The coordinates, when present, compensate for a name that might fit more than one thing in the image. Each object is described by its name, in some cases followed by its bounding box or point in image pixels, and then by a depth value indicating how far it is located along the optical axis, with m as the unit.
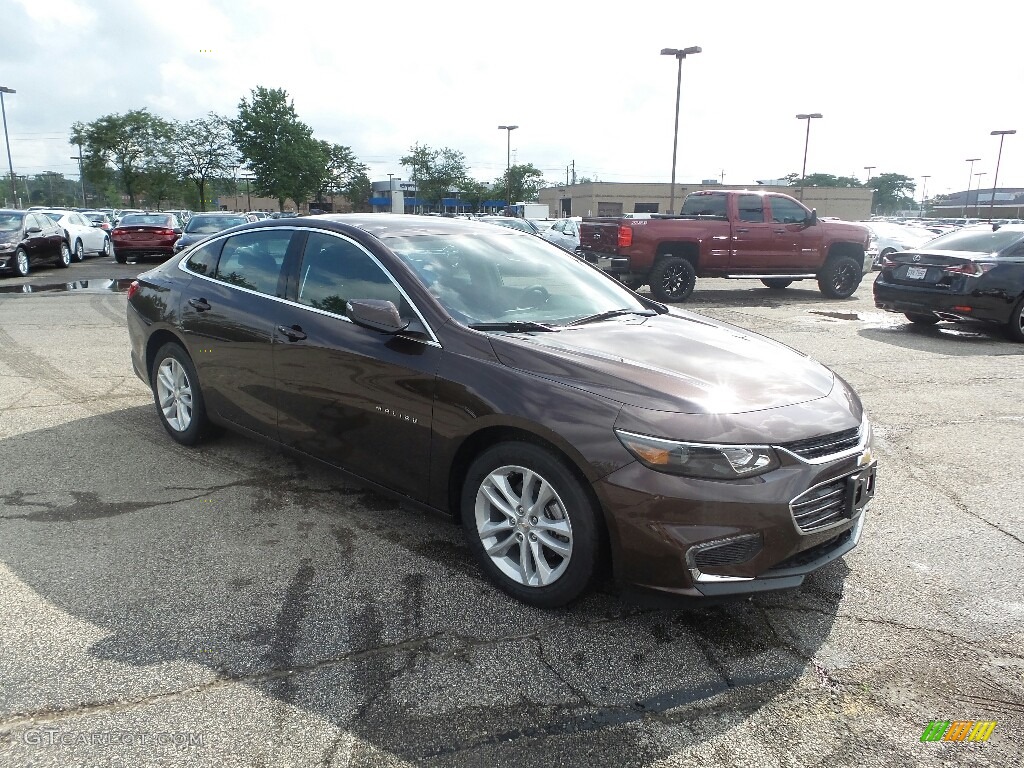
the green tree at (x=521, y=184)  74.19
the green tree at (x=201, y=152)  45.09
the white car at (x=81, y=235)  21.42
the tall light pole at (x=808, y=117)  46.62
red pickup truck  14.03
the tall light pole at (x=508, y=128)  52.50
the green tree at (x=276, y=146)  42.47
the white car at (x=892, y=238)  22.59
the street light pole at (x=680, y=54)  28.69
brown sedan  2.86
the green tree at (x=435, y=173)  58.66
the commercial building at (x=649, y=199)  70.19
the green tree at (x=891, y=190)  127.19
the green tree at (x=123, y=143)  46.59
